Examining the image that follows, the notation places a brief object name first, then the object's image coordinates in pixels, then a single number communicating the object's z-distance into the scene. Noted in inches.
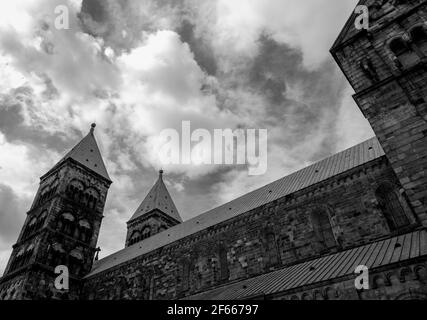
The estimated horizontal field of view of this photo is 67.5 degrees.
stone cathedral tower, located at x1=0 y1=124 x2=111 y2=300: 1083.9
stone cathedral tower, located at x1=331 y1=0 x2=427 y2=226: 418.3
